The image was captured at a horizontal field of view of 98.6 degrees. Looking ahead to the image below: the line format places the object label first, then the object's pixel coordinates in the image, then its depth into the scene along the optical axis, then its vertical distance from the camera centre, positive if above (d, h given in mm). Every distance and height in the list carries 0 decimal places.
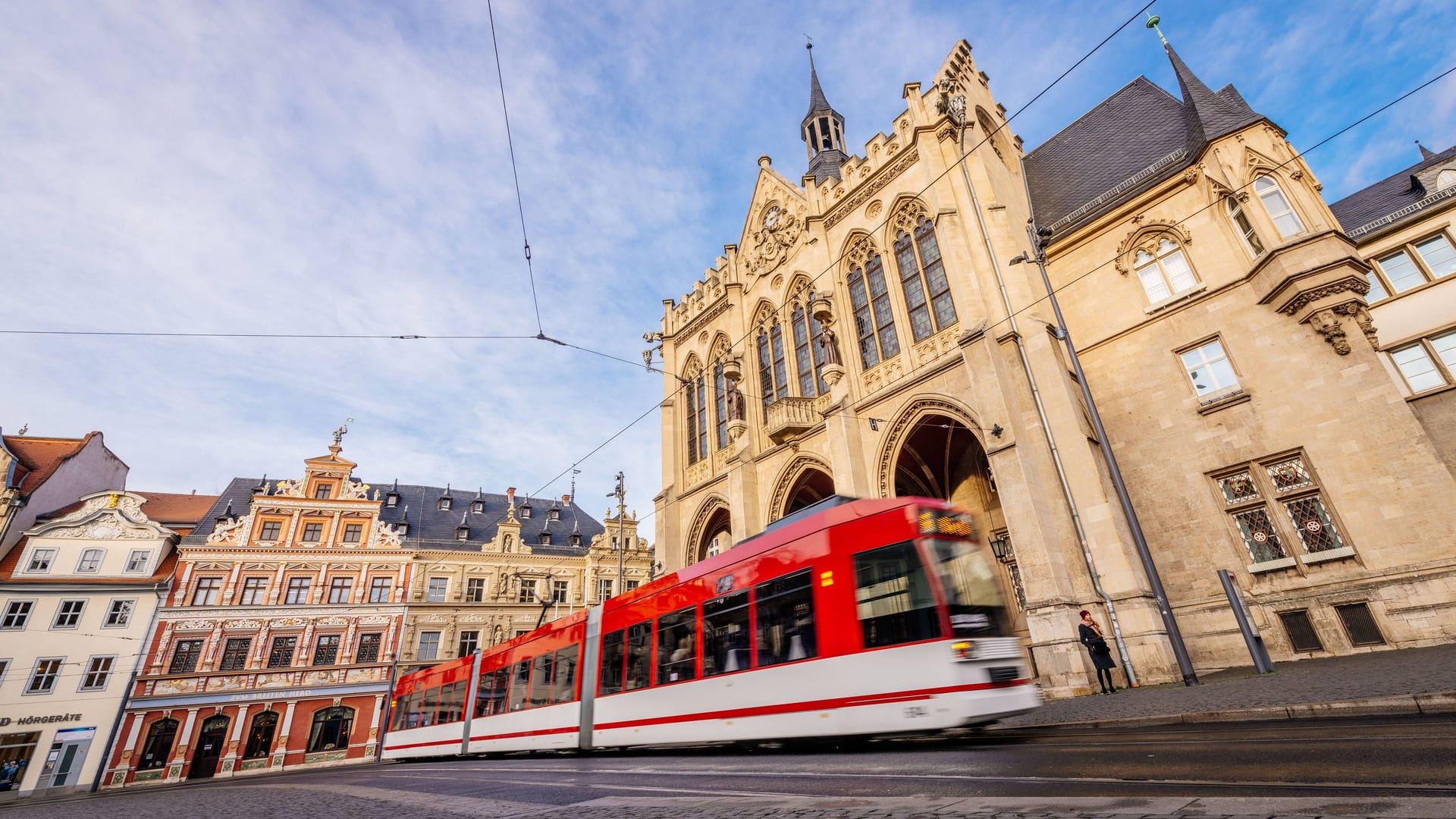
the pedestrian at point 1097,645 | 9617 +557
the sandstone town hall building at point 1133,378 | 10969 +6379
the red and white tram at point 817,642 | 6316 +673
